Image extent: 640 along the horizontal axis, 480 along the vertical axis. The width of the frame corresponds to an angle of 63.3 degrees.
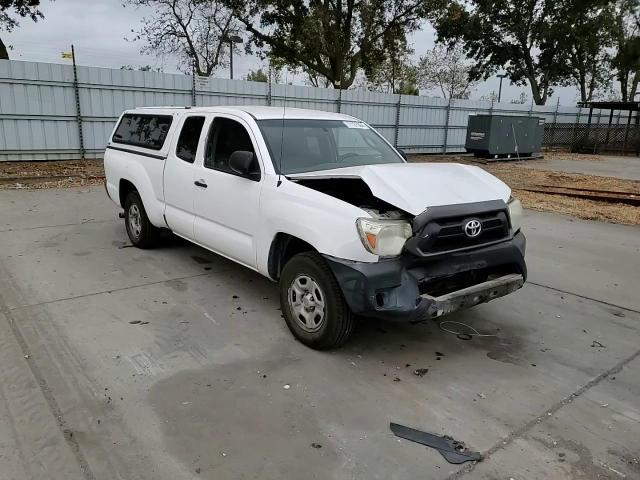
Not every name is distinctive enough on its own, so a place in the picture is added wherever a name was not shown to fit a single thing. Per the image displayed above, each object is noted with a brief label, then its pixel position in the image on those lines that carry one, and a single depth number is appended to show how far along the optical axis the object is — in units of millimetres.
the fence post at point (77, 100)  14141
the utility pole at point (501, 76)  37156
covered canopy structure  25375
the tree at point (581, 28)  31312
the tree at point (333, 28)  23656
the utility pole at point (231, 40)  26645
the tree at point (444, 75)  44188
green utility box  20109
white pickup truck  3480
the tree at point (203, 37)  27031
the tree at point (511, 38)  32094
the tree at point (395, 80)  42094
